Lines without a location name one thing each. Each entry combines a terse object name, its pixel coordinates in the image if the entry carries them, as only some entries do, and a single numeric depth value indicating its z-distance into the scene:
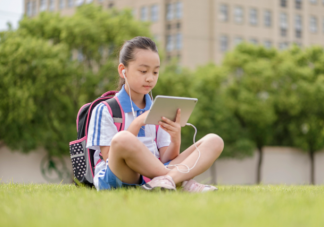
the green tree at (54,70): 16.73
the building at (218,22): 36.44
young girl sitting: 3.12
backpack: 3.50
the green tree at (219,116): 22.28
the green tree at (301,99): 22.33
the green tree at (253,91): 22.17
